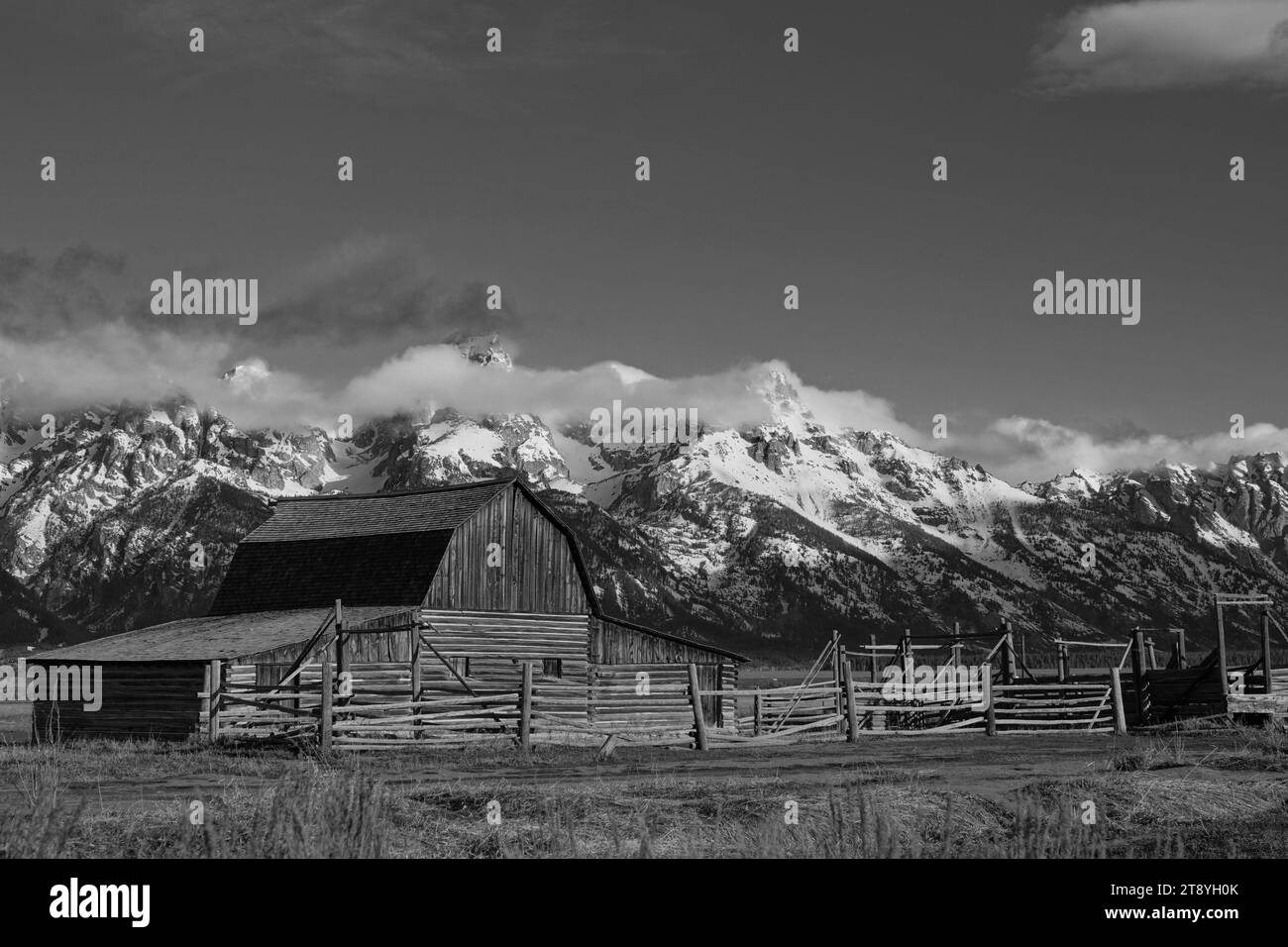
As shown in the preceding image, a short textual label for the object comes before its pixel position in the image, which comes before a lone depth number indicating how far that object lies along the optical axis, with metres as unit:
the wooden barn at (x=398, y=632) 36.66
